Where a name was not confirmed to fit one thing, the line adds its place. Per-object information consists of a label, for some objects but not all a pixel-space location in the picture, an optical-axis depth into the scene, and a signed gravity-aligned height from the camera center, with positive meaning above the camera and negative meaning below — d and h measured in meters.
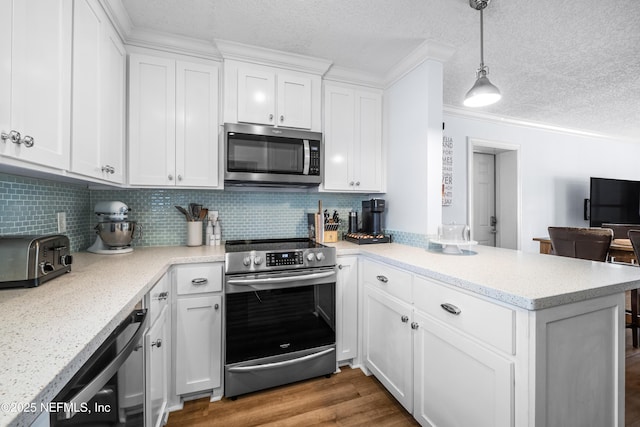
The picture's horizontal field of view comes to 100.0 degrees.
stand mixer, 1.74 -0.10
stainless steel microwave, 2.01 +0.46
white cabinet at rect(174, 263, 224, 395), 1.65 -0.71
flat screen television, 4.11 +0.22
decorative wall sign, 3.27 +0.54
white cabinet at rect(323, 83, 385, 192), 2.39 +0.69
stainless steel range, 1.71 -0.69
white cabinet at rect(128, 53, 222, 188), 1.89 +0.67
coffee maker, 2.39 +0.00
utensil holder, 2.12 -0.14
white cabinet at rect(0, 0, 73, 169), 0.85 +0.48
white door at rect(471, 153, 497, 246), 3.95 +0.24
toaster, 0.98 -0.17
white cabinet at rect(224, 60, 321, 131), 2.07 +0.95
